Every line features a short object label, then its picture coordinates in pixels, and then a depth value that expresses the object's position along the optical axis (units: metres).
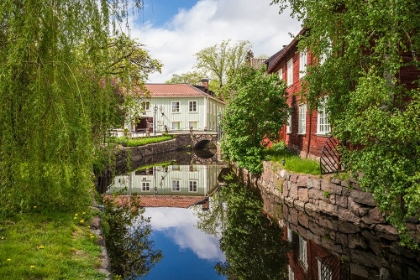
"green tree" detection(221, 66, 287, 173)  14.65
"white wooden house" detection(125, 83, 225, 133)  41.22
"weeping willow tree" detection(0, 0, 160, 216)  4.41
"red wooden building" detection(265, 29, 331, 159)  13.75
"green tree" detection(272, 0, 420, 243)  6.55
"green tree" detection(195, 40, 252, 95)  47.88
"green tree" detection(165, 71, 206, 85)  51.40
